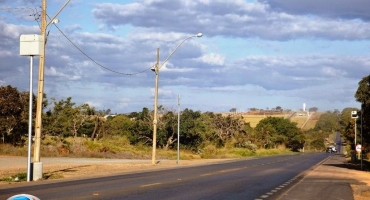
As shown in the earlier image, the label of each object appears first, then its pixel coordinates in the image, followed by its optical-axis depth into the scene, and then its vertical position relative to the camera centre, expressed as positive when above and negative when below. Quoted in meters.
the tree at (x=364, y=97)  42.94 +2.33
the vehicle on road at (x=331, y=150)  127.70 -5.14
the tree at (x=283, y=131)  128.00 -0.93
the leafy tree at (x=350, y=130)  73.94 -0.40
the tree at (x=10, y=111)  50.69 +1.43
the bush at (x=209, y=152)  70.89 -3.28
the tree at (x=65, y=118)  58.56 +0.94
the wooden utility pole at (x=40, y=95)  25.20 +1.43
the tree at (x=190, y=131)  71.12 -0.49
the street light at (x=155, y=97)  43.38 +2.35
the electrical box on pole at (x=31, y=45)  24.42 +3.55
